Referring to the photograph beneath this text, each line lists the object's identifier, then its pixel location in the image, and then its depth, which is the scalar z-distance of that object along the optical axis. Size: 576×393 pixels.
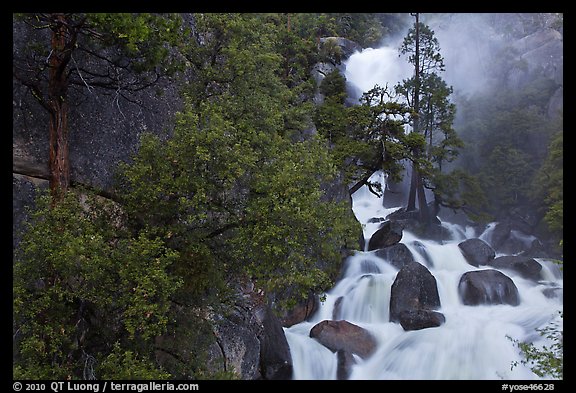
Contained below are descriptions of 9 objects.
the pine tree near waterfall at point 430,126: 26.28
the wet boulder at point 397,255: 22.11
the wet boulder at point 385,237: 23.81
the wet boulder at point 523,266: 22.09
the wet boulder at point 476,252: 23.47
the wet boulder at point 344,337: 16.14
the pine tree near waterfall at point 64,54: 7.70
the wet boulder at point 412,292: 18.36
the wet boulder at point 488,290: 19.42
